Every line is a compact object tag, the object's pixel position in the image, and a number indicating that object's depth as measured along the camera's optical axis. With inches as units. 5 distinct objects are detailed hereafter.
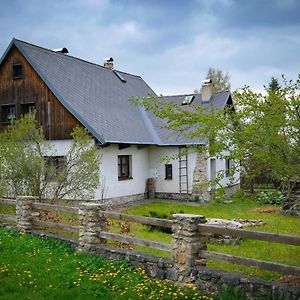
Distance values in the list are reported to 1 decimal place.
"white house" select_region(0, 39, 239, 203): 717.9
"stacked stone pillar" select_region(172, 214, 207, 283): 293.4
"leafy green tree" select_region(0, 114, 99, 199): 510.0
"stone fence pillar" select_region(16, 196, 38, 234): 443.2
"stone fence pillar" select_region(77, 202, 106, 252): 369.7
